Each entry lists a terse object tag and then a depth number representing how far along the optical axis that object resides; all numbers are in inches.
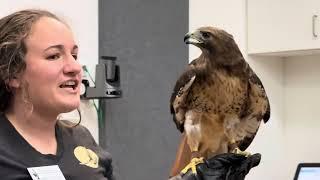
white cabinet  135.0
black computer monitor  138.3
